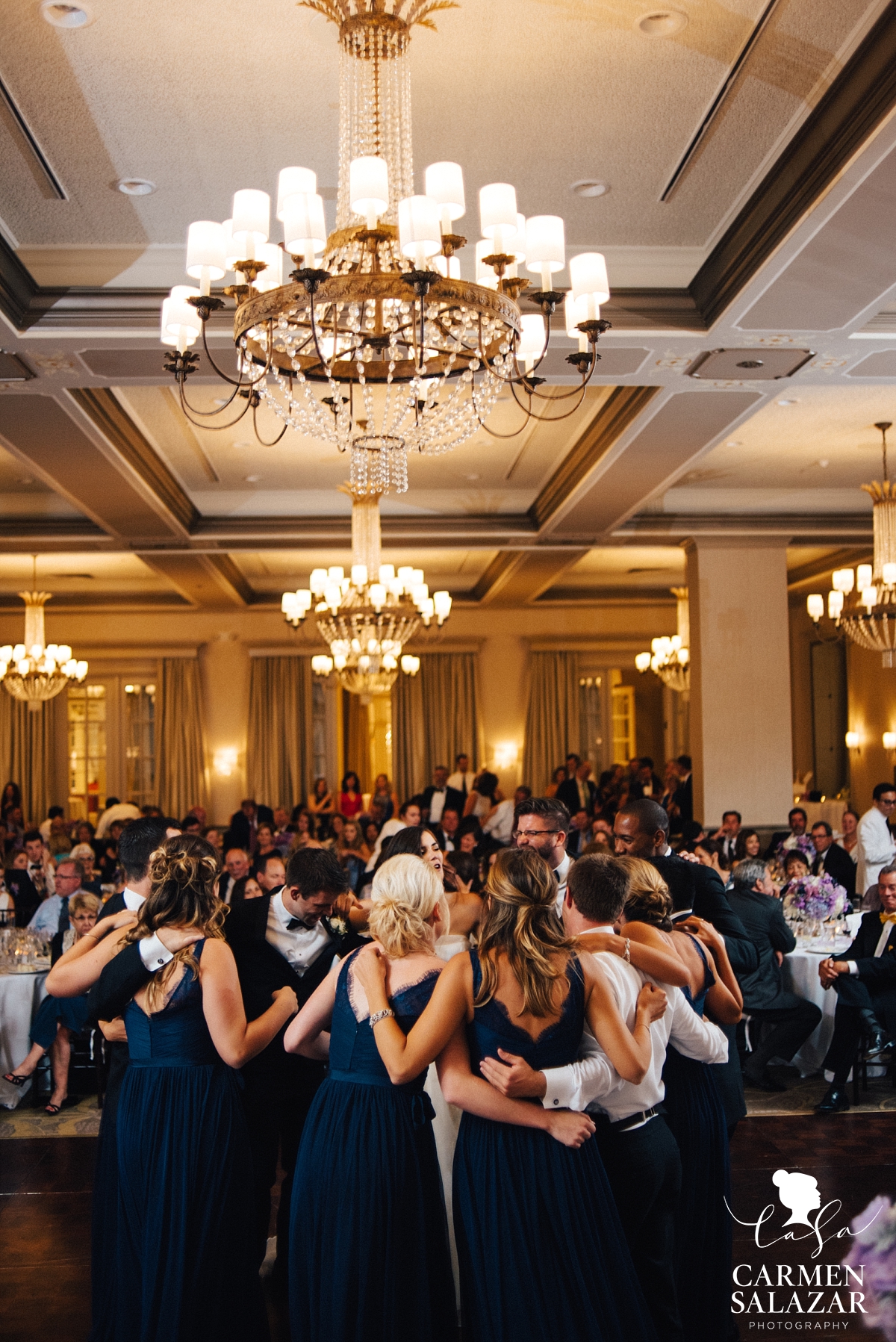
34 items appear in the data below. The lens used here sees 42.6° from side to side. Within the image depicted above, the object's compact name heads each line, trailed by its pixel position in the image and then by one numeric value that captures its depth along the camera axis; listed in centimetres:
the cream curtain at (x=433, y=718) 1773
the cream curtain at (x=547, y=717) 1788
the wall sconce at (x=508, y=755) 1791
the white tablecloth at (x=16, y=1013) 662
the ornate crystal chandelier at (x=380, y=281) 348
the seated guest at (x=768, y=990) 654
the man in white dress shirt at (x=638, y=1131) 296
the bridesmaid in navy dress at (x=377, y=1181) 277
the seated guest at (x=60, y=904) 742
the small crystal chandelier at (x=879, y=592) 915
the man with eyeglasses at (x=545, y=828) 454
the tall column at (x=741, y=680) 1191
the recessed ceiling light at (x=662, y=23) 409
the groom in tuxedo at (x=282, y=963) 355
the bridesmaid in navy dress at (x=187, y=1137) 299
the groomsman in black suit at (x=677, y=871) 377
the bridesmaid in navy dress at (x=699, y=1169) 332
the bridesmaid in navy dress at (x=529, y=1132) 266
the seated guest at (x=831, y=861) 994
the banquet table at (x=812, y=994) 699
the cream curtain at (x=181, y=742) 1752
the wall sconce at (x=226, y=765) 1770
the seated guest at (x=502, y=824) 1353
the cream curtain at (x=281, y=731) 1759
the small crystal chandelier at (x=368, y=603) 937
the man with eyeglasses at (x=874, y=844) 953
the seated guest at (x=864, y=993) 604
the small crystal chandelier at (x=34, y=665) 1307
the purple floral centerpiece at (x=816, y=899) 743
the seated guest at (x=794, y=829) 1114
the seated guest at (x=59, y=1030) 638
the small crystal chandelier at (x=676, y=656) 1363
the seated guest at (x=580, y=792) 1526
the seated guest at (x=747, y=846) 966
